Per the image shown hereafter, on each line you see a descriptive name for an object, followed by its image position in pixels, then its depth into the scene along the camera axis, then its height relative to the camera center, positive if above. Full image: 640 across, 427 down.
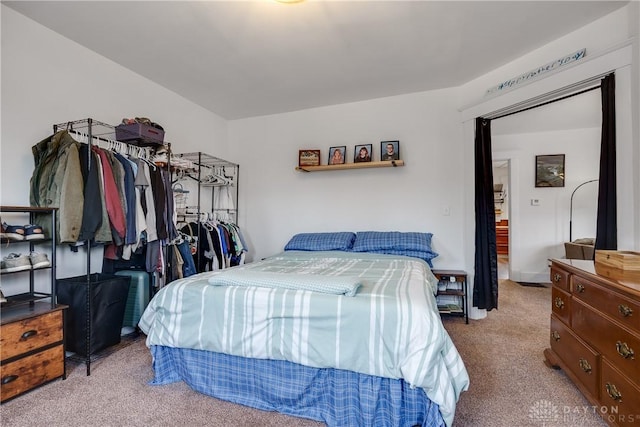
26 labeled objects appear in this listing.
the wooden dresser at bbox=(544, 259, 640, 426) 1.31 -0.62
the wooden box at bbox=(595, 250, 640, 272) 1.44 -0.22
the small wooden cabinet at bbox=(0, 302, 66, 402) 1.67 -0.77
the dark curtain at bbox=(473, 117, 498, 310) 3.03 -0.12
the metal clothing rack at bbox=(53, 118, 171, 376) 2.07 +0.58
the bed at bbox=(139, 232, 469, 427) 1.35 -0.65
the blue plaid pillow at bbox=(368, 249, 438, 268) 3.09 -0.40
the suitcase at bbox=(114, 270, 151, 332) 2.63 -0.73
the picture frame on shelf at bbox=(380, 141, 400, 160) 3.49 +0.73
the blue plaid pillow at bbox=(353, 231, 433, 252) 3.12 -0.28
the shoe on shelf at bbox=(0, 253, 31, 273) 1.79 -0.30
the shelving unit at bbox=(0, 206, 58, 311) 1.82 -0.25
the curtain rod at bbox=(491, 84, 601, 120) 2.26 +0.94
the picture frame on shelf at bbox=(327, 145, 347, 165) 3.74 +0.71
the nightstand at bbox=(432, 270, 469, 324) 3.05 -0.78
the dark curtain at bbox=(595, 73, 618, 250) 1.99 +0.26
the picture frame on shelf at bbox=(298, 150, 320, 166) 3.80 +0.69
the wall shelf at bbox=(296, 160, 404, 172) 3.43 +0.56
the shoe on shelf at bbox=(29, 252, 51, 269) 1.92 -0.30
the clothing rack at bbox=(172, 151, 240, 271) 3.30 +0.44
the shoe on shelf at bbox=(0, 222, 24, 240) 1.79 -0.12
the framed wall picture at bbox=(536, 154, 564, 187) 4.72 +0.69
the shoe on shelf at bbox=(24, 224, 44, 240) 1.90 -0.13
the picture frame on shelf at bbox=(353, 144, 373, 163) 3.61 +0.72
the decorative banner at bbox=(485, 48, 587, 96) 2.27 +1.18
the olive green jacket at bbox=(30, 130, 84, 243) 2.00 +0.20
